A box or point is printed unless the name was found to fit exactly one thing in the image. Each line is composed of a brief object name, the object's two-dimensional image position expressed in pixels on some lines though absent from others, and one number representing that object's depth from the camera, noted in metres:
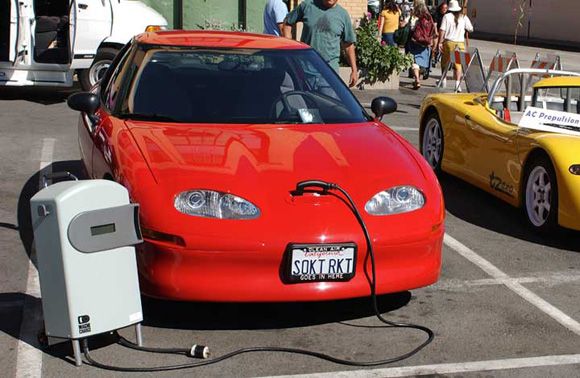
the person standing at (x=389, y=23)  17.55
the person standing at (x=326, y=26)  10.01
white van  12.61
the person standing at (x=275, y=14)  11.23
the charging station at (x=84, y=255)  4.28
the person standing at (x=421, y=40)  16.80
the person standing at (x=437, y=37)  18.29
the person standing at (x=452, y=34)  16.53
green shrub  15.87
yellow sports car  6.84
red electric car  4.77
